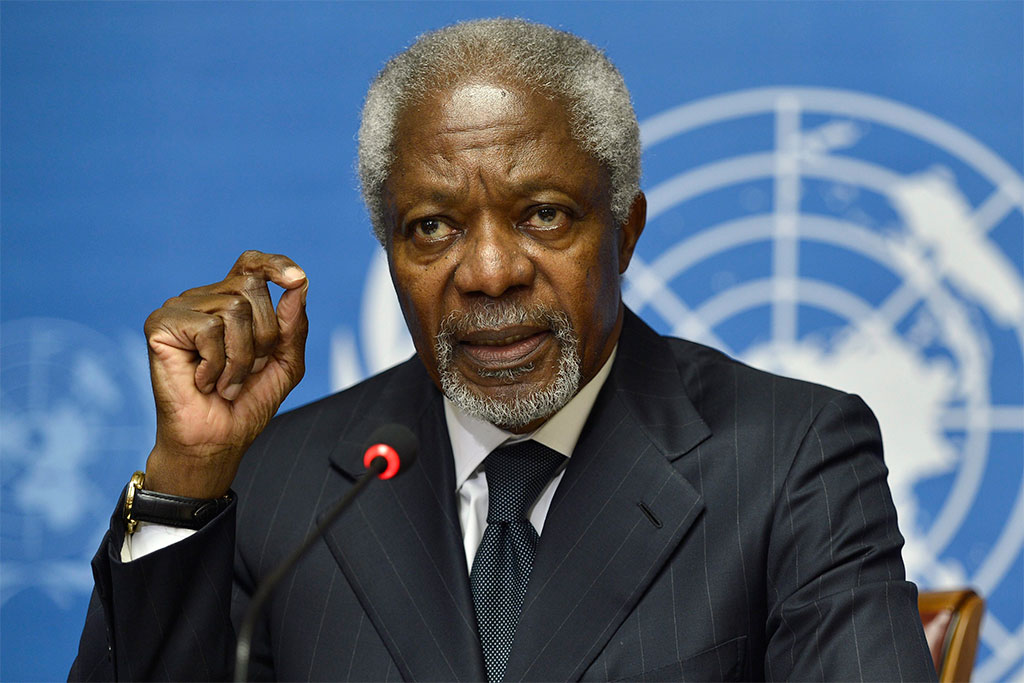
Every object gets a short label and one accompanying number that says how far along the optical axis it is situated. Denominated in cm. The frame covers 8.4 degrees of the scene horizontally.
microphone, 380
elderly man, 400
